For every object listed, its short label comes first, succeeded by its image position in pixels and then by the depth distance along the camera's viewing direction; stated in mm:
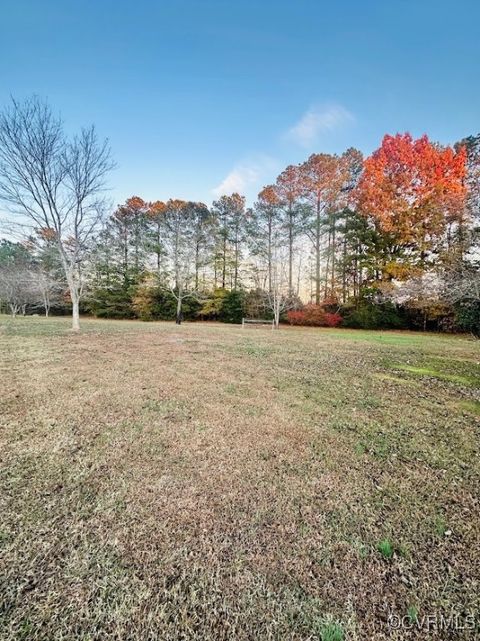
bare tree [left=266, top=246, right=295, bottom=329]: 18547
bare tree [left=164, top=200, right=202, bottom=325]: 22234
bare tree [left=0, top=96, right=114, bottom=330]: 9914
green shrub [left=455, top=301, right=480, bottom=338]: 12458
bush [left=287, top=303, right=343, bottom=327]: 20516
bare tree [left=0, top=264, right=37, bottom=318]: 18894
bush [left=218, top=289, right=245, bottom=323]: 24891
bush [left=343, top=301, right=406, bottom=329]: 19312
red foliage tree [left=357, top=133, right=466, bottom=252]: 16406
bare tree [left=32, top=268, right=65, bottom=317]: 13786
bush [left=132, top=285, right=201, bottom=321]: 25953
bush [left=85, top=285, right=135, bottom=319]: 27359
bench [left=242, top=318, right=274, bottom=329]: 18738
